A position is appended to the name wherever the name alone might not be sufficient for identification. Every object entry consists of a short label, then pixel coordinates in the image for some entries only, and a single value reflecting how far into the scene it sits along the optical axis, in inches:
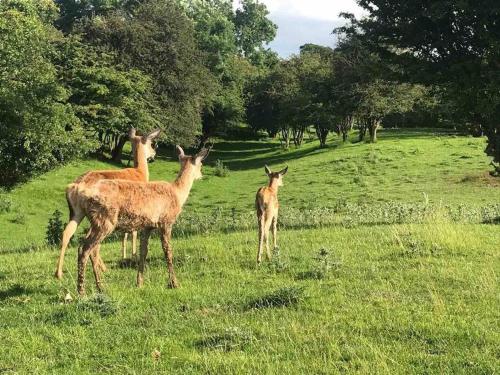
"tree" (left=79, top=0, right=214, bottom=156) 1899.6
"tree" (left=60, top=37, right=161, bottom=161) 1571.1
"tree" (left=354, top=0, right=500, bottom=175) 599.5
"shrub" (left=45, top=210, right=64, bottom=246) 696.4
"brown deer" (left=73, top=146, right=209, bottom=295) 324.8
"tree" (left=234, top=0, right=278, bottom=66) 4542.3
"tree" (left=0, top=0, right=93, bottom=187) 759.1
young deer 440.4
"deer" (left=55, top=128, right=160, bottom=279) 362.1
